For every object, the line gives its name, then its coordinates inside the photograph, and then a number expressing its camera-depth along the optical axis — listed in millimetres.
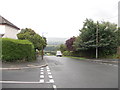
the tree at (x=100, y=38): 31625
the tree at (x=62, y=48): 77062
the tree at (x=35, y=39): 28016
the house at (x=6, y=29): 30344
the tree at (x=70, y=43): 46406
